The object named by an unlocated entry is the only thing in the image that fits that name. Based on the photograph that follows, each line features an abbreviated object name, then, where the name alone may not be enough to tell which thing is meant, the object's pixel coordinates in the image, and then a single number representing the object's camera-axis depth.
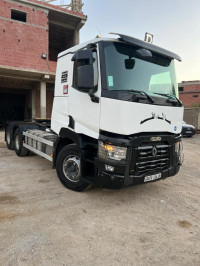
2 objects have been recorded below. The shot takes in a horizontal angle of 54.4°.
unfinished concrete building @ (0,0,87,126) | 12.49
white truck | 3.04
